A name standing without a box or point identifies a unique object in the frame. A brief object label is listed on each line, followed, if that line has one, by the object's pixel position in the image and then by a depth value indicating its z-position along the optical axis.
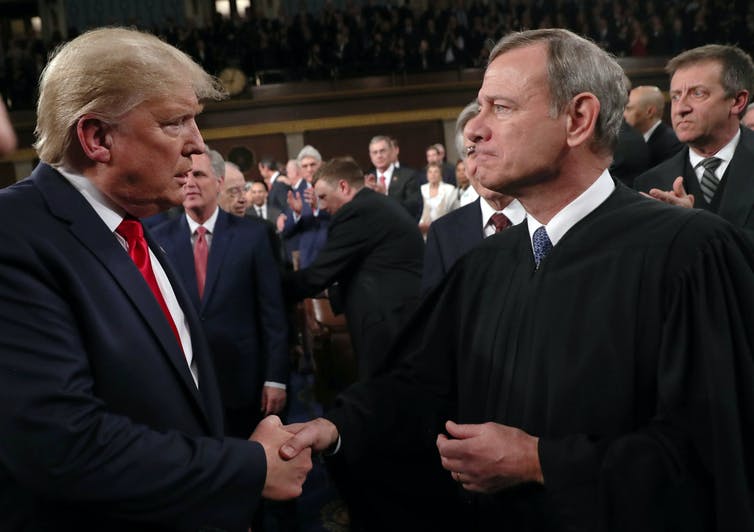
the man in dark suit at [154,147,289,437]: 3.52
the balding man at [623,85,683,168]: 5.11
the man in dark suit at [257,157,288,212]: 9.36
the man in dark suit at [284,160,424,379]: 4.24
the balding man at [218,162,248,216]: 4.45
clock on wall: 15.88
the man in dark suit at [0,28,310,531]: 1.39
